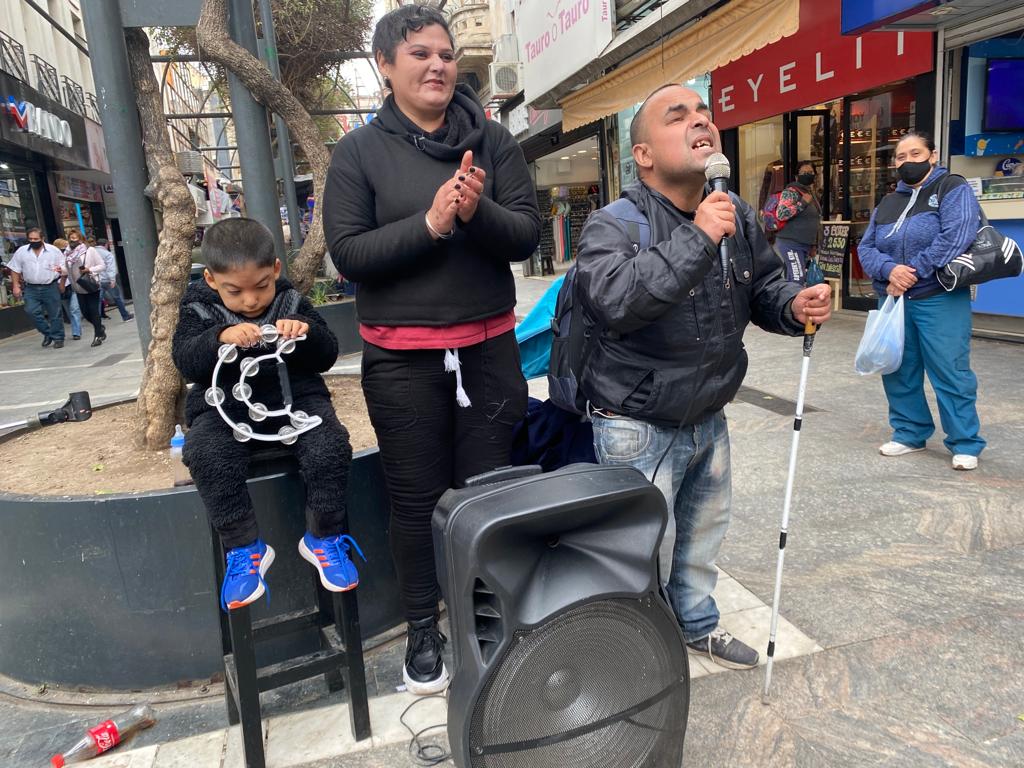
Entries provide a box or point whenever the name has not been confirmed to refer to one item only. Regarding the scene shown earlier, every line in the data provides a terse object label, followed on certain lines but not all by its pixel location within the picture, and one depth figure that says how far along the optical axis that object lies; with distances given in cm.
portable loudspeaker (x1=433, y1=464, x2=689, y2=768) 150
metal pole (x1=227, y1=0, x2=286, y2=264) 457
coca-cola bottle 238
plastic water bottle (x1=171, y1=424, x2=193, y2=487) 260
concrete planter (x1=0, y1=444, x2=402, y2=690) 258
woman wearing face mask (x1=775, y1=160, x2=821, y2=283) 852
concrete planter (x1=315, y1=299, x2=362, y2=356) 952
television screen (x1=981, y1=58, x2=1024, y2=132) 736
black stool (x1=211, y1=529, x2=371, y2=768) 220
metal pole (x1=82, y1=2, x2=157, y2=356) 350
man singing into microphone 195
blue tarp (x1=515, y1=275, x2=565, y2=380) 307
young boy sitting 220
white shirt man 1190
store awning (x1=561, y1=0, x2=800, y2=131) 642
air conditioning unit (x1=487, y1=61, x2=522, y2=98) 1609
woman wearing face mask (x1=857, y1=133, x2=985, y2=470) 412
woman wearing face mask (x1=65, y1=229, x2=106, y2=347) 1292
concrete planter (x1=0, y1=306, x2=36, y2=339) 1466
